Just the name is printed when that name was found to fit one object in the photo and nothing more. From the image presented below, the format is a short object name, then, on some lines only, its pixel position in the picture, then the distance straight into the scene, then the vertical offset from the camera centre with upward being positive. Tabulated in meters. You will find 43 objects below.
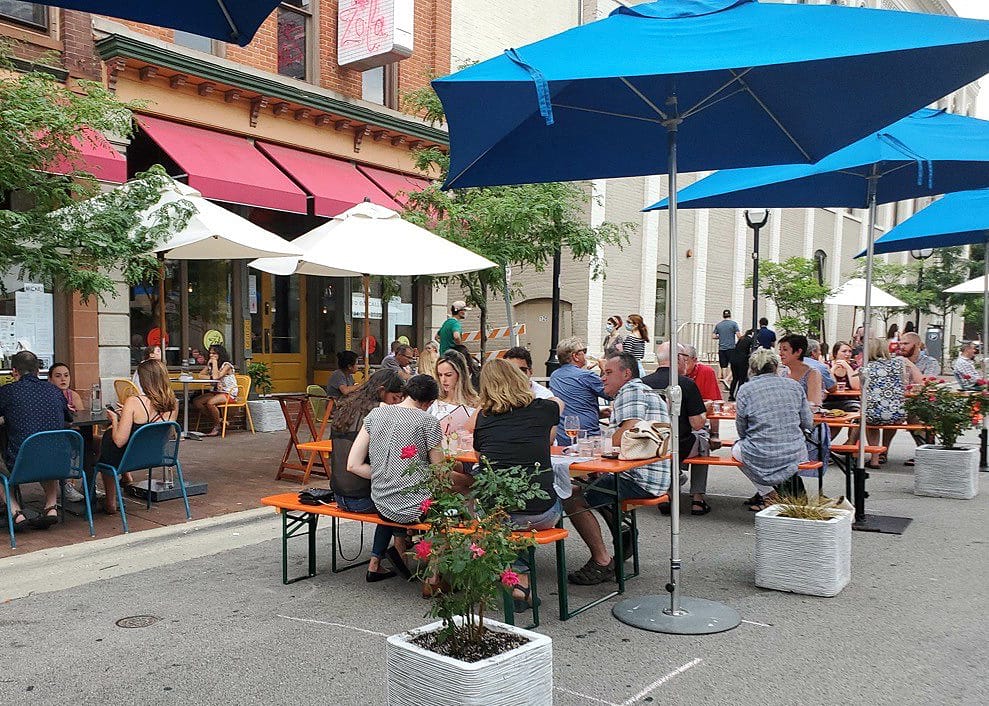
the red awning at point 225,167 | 11.63 +2.14
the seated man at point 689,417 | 7.60 -0.90
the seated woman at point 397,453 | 5.46 -0.90
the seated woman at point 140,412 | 7.41 -0.90
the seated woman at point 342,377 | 9.48 -0.70
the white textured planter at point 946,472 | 8.79 -1.60
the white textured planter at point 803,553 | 5.48 -1.55
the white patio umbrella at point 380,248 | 8.73 +0.74
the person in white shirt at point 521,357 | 7.79 -0.38
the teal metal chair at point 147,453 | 7.19 -1.23
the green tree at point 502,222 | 12.05 +1.42
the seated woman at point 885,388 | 10.03 -0.82
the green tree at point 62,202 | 6.91 +1.00
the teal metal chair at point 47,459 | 6.51 -1.17
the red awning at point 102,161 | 10.15 +1.93
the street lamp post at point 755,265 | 15.47 +1.06
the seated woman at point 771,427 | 7.15 -0.93
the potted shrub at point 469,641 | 3.19 -1.32
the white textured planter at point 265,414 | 13.24 -1.58
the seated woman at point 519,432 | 5.09 -0.71
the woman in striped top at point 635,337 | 13.48 -0.31
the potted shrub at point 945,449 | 8.81 -1.37
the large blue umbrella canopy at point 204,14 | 3.92 +1.43
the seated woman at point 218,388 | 12.41 -1.10
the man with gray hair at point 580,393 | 7.53 -0.68
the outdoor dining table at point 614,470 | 5.48 -1.00
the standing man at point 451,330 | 13.85 -0.23
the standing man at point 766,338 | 14.09 -0.32
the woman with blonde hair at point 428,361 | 9.29 -0.51
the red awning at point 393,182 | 15.08 +2.49
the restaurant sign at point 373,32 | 13.84 +4.78
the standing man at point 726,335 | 21.59 -0.42
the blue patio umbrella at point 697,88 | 4.04 +1.27
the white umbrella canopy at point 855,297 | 17.64 +0.51
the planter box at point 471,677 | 3.15 -1.39
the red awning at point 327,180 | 13.32 +2.28
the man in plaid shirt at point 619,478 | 5.77 -1.14
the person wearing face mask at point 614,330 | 15.71 -0.30
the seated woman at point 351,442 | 5.73 -0.90
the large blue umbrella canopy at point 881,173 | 6.63 +1.30
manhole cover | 5.02 -1.86
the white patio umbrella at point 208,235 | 8.30 +0.81
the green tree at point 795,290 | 23.07 +0.83
